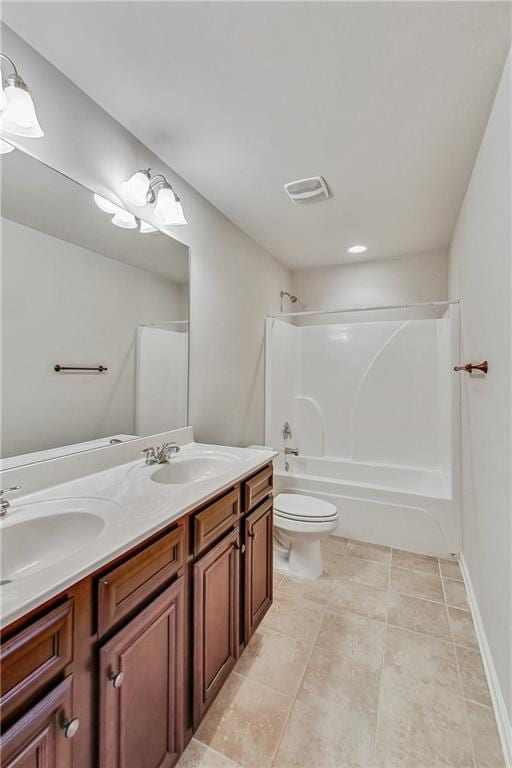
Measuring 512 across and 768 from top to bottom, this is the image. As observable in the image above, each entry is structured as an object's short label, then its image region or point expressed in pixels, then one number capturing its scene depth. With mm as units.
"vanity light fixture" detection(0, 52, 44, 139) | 1023
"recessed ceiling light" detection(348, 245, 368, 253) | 3055
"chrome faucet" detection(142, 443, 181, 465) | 1529
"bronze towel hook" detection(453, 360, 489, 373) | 1453
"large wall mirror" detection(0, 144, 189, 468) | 1118
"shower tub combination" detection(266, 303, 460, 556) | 2430
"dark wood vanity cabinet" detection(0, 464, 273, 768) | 625
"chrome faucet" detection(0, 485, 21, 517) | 937
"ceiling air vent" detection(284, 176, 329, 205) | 2018
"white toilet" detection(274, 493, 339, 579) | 2041
